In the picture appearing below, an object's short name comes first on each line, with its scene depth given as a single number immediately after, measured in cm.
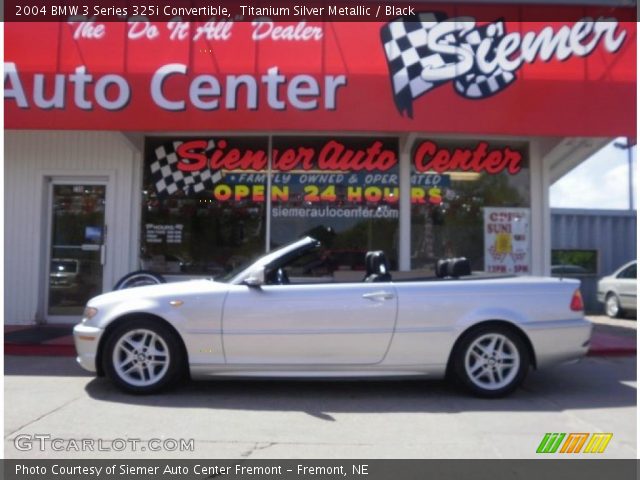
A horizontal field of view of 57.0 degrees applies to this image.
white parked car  1278
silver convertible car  529
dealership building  835
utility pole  2465
